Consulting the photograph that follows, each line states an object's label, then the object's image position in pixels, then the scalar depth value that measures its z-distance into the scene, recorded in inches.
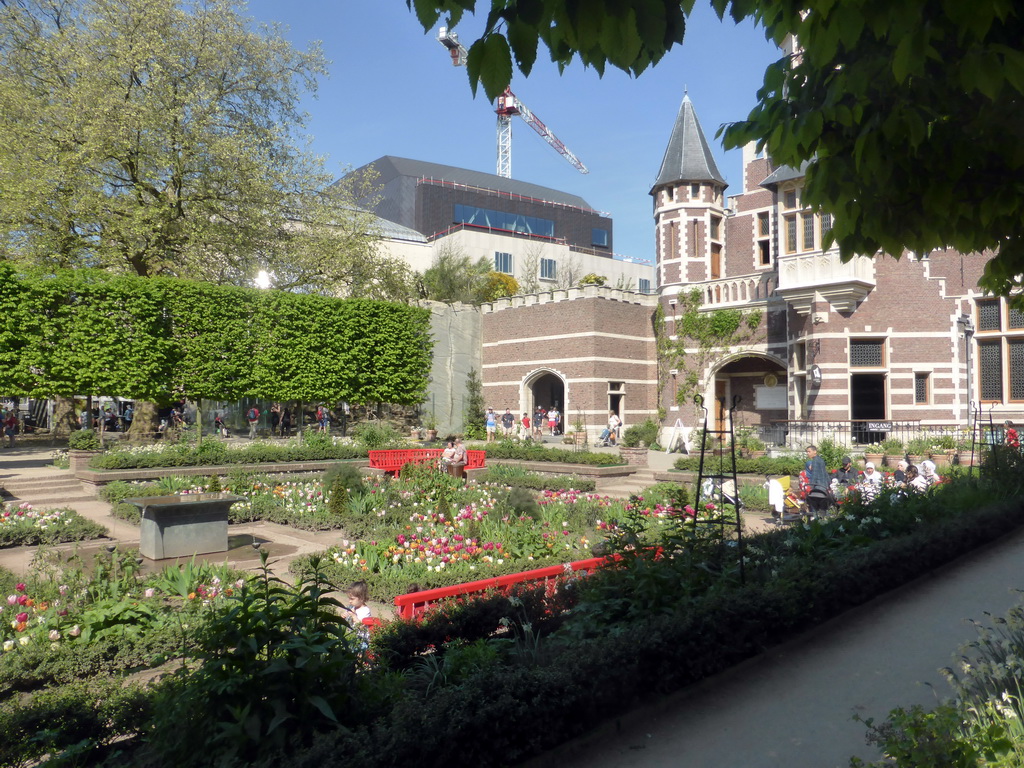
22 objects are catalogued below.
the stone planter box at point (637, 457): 775.7
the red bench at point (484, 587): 231.0
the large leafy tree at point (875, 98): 100.9
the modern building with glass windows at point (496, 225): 2073.1
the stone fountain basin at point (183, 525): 364.2
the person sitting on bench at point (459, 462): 619.5
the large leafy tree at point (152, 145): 773.3
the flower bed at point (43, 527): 405.4
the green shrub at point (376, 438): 861.8
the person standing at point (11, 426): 980.6
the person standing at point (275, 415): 1189.0
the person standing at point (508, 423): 1205.7
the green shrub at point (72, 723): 137.0
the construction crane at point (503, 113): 3577.8
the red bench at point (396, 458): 690.2
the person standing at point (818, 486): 446.0
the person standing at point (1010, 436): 524.2
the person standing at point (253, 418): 956.9
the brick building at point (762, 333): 816.3
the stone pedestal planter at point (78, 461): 657.0
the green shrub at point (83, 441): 666.8
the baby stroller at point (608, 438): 1096.8
